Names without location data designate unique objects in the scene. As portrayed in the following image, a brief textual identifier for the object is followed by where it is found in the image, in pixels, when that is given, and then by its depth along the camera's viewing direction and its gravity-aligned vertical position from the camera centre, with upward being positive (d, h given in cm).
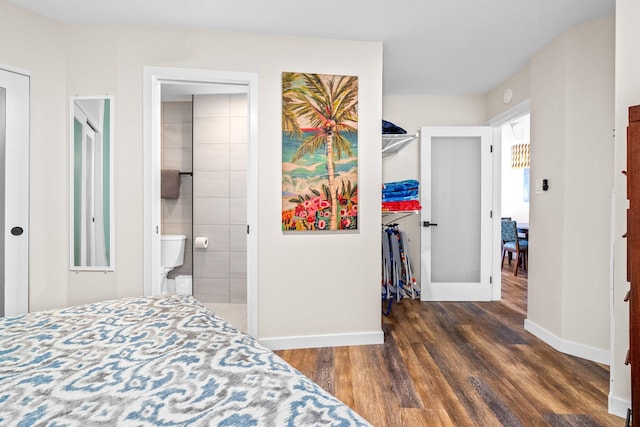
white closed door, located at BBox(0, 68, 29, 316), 231 +12
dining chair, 531 -48
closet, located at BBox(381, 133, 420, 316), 328 -33
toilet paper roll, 380 -37
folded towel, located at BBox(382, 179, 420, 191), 329 +25
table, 572 -30
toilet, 373 -46
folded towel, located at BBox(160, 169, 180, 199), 381 +31
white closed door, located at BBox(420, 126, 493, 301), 405 -2
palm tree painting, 267 +47
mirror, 251 +17
